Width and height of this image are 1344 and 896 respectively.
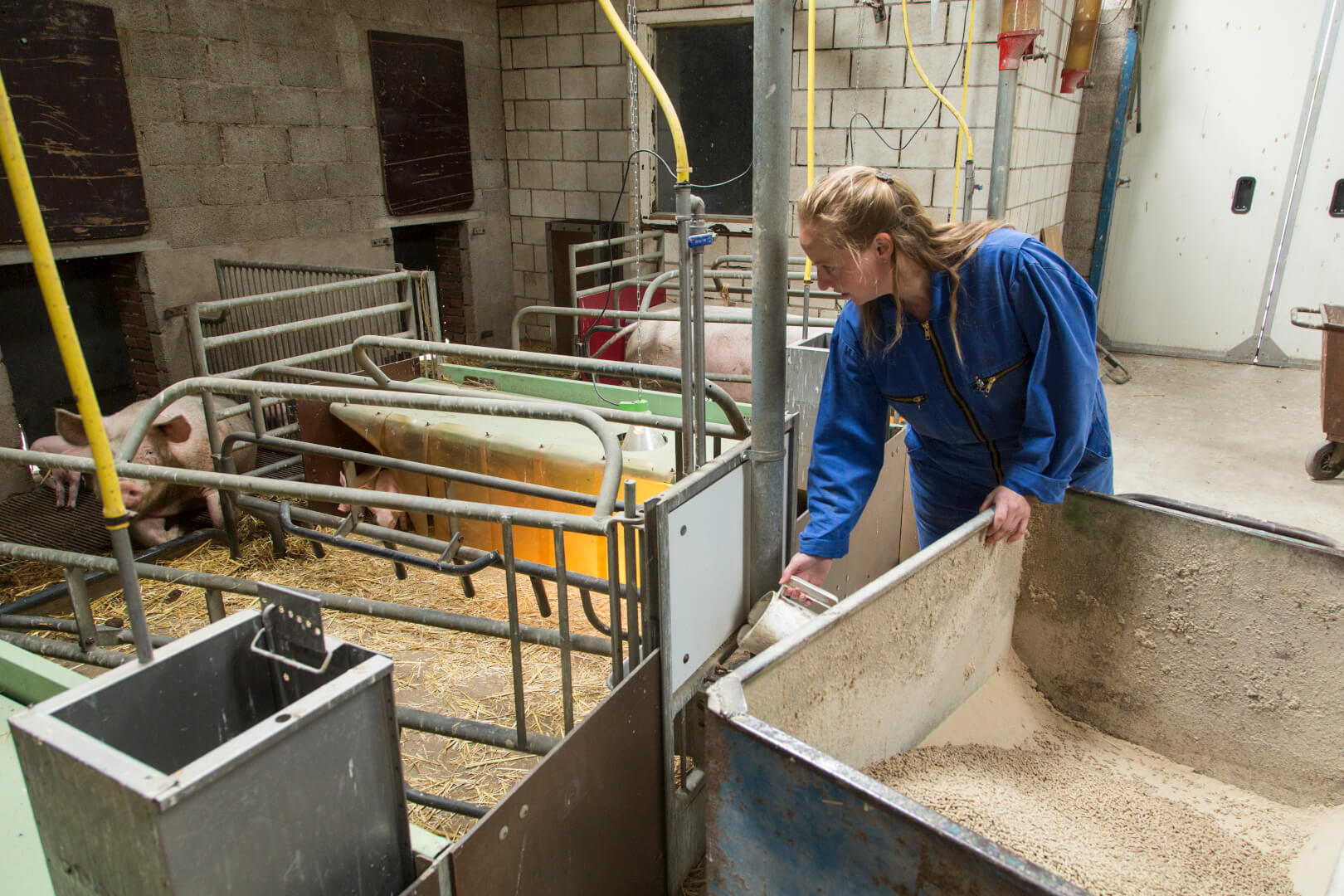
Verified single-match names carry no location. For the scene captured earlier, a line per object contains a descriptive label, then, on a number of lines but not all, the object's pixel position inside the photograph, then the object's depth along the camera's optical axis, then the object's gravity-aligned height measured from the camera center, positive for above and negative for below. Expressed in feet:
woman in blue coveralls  5.36 -1.23
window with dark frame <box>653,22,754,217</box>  20.61 +1.76
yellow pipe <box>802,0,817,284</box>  8.02 +0.91
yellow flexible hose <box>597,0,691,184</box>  5.92 +0.52
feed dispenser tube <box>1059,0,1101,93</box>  18.80 +2.67
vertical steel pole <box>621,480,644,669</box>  4.94 -2.41
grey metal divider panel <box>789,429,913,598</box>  8.61 -3.89
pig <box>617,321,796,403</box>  14.98 -3.21
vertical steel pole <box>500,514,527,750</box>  5.10 -2.84
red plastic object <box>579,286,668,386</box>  18.58 -3.41
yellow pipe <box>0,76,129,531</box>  2.43 -0.42
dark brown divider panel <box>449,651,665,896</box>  4.03 -3.42
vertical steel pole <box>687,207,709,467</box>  5.99 -1.09
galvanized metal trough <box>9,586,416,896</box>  2.60 -1.97
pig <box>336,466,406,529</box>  12.43 -4.57
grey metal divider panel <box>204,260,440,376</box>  18.40 -3.18
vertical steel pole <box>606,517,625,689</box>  4.96 -2.40
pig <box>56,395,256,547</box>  12.28 -4.29
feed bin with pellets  3.51 -3.21
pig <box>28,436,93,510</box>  13.41 -4.75
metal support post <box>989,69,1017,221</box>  14.82 +0.49
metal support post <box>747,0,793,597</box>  5.14 -0.72
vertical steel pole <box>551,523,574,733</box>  5.01 -2.63
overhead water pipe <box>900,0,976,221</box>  13.32 +0.09
